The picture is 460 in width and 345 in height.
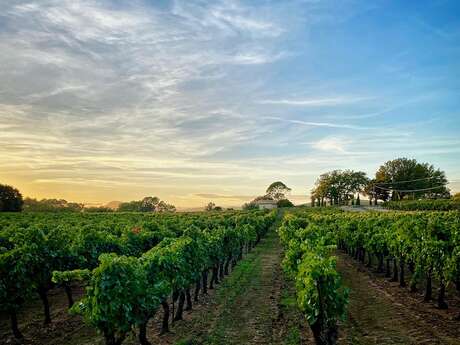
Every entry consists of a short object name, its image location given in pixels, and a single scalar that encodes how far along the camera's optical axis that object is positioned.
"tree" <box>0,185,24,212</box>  100.38
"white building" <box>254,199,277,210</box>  157.96
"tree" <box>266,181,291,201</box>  194.57
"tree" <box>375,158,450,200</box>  123.19
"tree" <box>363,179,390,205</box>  133.88
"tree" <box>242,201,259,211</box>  156.74
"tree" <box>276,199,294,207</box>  162.25
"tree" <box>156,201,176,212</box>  162.61
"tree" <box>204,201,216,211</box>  162.77
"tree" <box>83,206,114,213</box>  133.50
